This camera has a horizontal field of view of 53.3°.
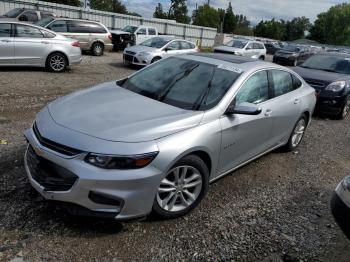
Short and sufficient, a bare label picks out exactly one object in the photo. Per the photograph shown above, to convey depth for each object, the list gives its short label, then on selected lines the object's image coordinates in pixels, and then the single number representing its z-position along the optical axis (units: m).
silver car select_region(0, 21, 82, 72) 10.21
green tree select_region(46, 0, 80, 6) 45.66
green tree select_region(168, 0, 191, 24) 63.88
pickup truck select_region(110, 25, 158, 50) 20.45
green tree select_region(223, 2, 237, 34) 87.19
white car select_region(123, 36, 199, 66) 14.27
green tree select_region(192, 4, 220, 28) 73.56
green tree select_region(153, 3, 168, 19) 66.24
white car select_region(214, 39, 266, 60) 19.59
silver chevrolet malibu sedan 2.98
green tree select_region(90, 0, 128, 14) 59.16
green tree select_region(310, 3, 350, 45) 96.88
